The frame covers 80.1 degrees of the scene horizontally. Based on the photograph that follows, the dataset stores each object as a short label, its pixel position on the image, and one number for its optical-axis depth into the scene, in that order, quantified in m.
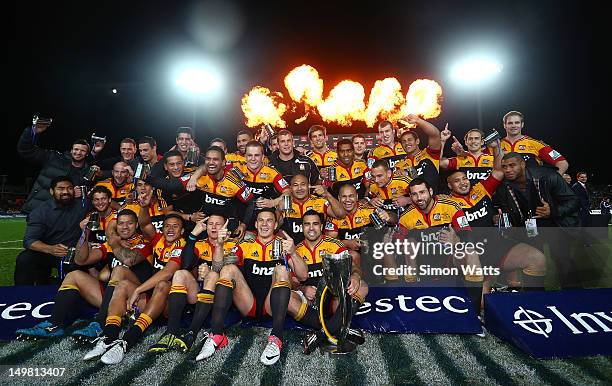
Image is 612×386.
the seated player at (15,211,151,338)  4.02
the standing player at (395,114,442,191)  5.97
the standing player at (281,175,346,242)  5.23
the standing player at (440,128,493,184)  6.00
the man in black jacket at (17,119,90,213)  6.18
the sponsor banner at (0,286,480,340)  3.96
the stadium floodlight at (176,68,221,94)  17.44
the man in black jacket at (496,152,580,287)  4.93
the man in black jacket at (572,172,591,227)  7.70
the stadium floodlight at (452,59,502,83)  16.52
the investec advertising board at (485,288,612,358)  3.30
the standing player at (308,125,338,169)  6.59
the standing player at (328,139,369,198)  6.17
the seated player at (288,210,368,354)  3.75
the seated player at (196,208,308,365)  3.63
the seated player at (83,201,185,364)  3.53
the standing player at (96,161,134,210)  6.13
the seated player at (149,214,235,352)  3.65
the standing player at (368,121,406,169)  6.75
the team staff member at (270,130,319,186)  6.04
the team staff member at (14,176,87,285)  5.26
